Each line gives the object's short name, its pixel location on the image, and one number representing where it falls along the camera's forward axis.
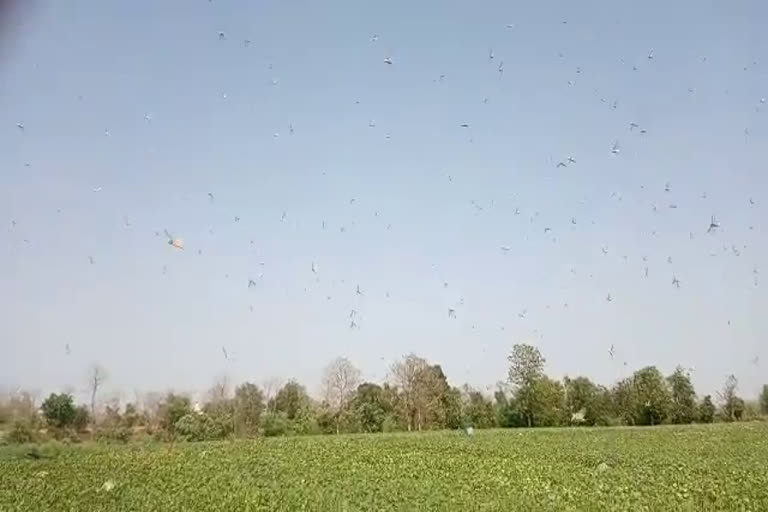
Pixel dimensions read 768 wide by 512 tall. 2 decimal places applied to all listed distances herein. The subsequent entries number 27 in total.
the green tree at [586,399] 92.75
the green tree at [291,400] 81.44
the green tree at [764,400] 102.38
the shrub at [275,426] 71.38
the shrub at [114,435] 56.94
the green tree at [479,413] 88.69
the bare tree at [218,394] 81.25
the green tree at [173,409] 74.75
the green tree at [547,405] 88.44
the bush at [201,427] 66.75
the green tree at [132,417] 70.88
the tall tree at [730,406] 95.28
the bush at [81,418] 66.31
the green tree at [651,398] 90.88
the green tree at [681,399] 91.81
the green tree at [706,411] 93.62
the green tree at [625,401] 91.69
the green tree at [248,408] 71.56
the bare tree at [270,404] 82.75
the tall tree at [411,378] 89.26
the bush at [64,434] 53.69
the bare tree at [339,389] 86.94
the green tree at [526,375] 90.12
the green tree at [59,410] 63.75
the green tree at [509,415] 88.81
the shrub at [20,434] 49.13
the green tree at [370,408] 82.44
